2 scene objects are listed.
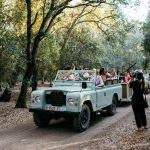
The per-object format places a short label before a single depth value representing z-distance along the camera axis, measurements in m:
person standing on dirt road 10.77
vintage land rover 11.38
